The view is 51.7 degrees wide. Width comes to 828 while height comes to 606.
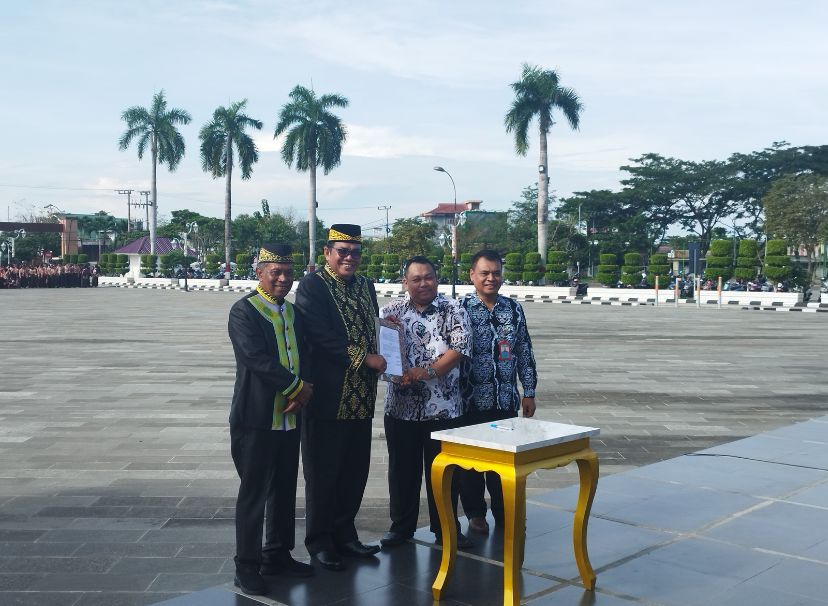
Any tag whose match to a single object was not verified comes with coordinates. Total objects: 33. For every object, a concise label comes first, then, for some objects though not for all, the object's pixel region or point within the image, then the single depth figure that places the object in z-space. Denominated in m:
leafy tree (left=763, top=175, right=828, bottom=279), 43.03
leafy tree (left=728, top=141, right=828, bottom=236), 51.41
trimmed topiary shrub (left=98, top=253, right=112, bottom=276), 63.28
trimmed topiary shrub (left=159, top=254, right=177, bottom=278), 58.38
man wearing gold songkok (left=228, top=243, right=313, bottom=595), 3.80
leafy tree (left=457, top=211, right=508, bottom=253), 67.50
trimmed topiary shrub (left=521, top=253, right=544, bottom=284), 41.31
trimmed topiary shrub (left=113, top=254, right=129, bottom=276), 61.26
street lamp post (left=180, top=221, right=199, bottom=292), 76.31
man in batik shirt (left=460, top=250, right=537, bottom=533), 4.58
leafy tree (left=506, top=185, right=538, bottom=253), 64.75
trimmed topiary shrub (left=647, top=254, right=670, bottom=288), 37.62
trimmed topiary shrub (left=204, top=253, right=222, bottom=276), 58.41
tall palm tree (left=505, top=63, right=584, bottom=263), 40.97
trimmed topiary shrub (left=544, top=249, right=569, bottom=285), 40.72
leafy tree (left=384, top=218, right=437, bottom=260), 59.25
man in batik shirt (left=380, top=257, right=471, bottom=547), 4.33
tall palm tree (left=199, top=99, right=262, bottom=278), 54.12
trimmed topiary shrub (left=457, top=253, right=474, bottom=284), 44.03
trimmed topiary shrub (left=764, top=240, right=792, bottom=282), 33.03
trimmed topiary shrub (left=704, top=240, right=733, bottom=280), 34.47
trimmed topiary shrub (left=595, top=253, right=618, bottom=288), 40.78
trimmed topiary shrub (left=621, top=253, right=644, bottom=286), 39.00
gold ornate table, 3.43
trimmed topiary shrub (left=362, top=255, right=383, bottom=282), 50.50
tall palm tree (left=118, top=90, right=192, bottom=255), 57.88
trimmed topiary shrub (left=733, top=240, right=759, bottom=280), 34.12
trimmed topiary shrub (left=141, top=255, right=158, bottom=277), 58.75
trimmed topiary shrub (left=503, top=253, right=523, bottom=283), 42.28
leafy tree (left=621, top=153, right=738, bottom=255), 55.06
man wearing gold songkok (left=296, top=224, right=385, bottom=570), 4.13
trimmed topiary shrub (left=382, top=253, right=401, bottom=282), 49.44
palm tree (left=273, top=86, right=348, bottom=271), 49.38
